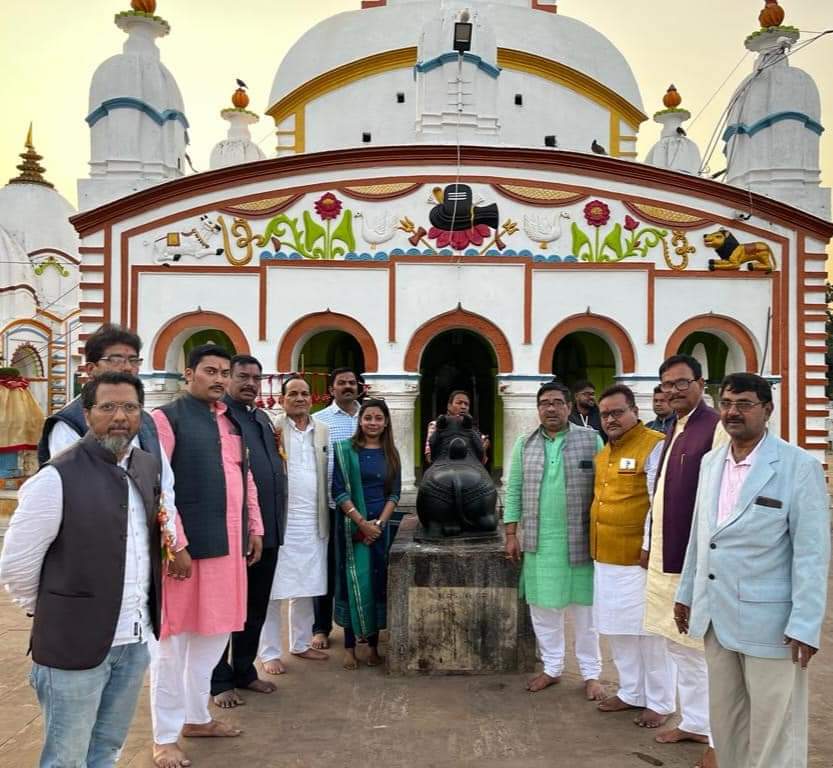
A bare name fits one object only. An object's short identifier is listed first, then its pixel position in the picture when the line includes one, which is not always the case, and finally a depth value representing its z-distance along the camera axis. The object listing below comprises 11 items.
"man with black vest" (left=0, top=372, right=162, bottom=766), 2.48
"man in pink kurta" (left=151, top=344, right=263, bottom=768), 3.65
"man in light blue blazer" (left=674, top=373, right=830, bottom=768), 2.83
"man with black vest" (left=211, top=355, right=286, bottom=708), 4.38
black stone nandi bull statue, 4.92
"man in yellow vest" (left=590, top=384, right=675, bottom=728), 4.00
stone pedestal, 4.67
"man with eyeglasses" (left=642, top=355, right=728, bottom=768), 3.60
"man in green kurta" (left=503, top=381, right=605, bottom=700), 4.33
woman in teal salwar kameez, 4.86
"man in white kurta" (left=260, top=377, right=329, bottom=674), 4.86
